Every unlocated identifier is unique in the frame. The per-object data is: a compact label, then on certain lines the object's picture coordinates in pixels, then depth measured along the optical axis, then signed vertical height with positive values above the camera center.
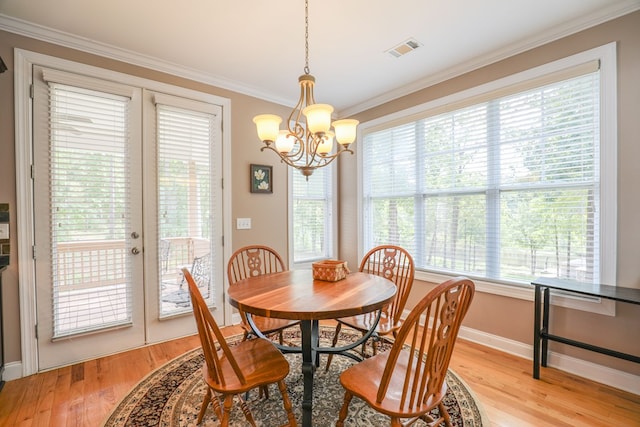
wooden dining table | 1.46 -0.47
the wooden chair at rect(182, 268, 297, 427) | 1.35 -0.80
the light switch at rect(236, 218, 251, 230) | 3.35 -0.12
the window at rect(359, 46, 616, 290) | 2.22 +0.31
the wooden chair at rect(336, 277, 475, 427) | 1.19 -0.70
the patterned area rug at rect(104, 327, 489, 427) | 1.78 -1.23
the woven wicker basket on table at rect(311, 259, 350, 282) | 2.05 -0.41
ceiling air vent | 2.51 +1.41
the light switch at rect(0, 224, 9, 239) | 2.21 -0.13
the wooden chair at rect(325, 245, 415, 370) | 2.03 -0.78
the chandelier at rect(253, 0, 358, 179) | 1.75 +0.51
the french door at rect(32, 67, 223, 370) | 2.38 +0.00
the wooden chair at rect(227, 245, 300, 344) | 2.08 -0.80
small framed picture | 3.46 +0.39
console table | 1.93 -0.70
